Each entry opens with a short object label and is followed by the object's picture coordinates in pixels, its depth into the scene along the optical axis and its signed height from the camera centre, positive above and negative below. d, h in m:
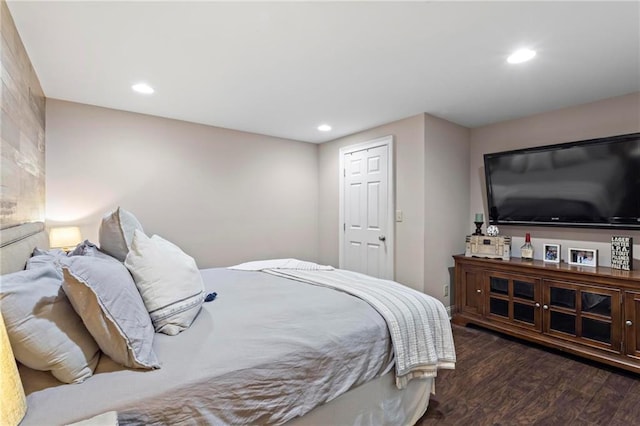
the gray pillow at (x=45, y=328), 0.96 -0.36
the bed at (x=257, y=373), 1.00 -0.57
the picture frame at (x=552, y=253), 3.17 -0.37
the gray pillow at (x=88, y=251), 1.56 -0.18
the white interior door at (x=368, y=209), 3.79 +0.09
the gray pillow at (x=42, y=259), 1.39 -0.20
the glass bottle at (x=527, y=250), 3.31 -0.36
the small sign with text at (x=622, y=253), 2.69 -0.32
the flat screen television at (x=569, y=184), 2.73 +0.32
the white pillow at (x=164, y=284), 1.40 -0.32
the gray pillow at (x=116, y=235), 1.63 -0.10
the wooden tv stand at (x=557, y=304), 2.46 -0.80
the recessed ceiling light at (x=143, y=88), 2.64 +1.10
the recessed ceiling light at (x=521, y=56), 2.10 +1.10
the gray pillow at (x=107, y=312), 1.09 -0.35
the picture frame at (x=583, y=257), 2.91 -0.39
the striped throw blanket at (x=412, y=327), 1.69 -0.63
